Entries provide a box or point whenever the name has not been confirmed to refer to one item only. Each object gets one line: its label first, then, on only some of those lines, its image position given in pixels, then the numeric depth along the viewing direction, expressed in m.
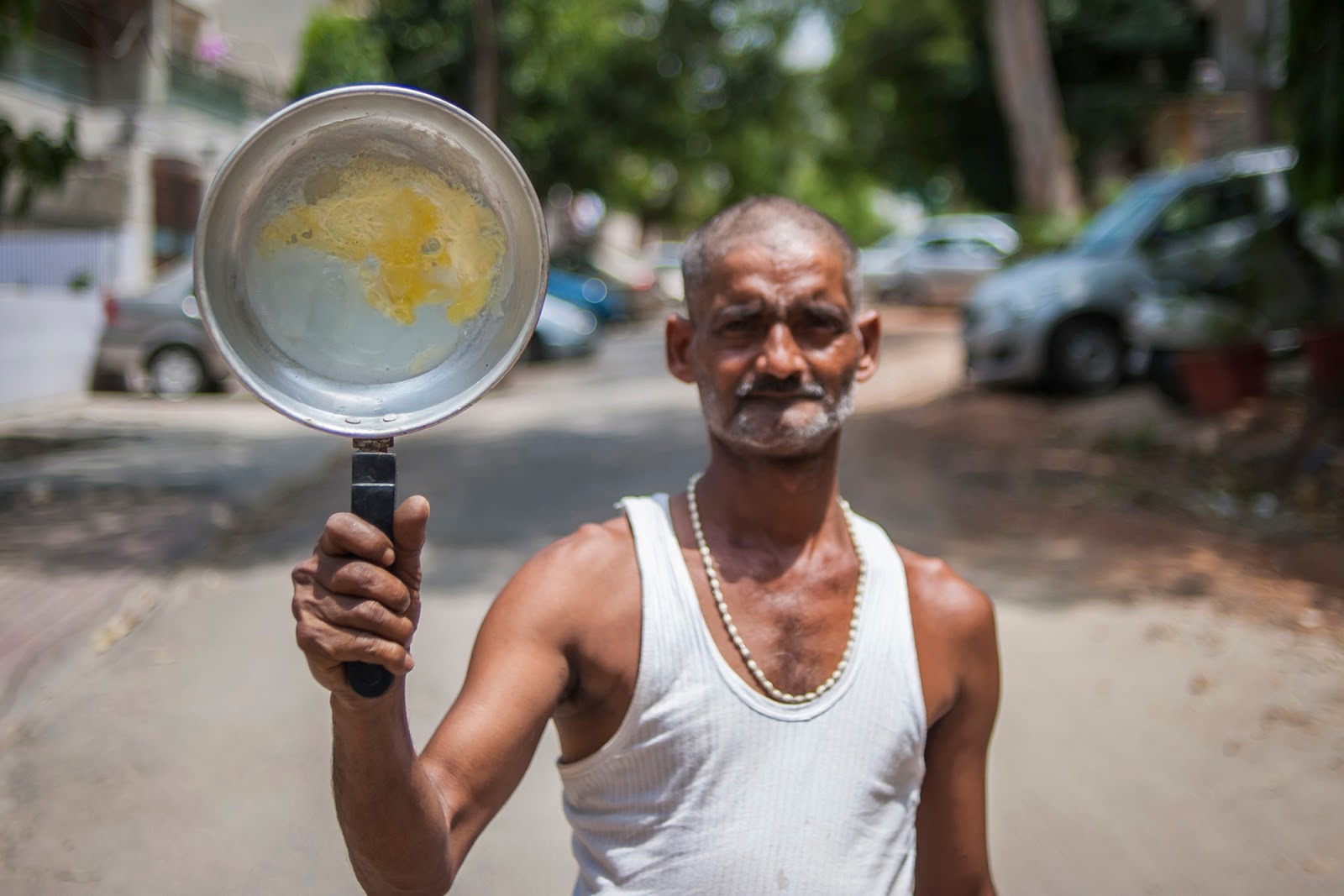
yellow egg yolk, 1.51
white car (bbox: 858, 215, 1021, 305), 25.53
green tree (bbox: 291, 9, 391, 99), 21.36
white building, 17.06
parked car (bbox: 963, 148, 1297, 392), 11.66
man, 1.83
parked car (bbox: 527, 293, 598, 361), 18.62
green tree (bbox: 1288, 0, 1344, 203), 7.72
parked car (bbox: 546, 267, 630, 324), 23.08
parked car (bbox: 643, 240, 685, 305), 34.41
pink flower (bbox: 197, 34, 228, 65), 22.62
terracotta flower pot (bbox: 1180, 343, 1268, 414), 9.88
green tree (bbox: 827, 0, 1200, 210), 27.20
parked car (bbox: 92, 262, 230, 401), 14.16
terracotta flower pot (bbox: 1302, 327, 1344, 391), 8.60
